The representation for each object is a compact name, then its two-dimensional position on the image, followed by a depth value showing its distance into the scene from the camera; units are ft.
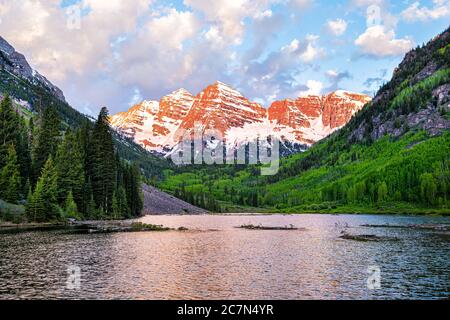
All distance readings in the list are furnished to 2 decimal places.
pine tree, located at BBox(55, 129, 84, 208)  390.62
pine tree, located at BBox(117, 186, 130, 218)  481.05
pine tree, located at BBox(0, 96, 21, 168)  369.30
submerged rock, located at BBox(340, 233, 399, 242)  253.65
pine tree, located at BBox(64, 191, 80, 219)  385.29
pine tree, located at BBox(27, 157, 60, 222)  336.90
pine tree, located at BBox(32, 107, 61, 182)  406.00
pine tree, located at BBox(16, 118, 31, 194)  384.66
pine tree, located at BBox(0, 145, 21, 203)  338.13
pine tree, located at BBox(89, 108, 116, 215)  447.42
